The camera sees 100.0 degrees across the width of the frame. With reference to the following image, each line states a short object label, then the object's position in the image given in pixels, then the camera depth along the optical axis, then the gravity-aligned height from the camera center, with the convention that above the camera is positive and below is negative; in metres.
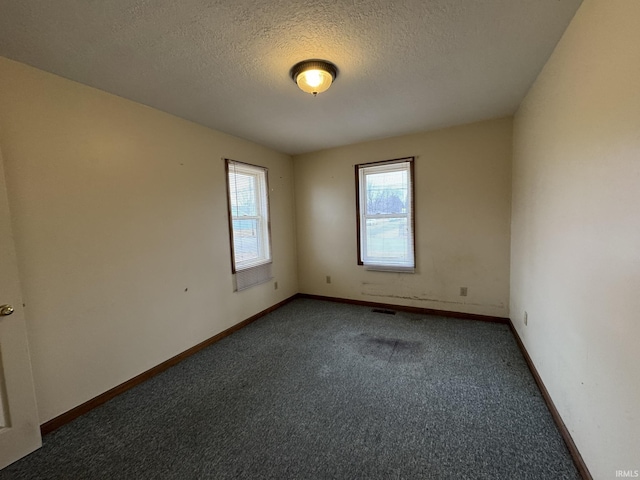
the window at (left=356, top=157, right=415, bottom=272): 3.69 +0.05
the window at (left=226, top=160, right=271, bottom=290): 3.38 +0.01
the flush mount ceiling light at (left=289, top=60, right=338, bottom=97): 1.85 +1.04
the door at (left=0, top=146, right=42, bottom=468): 1.56 -0.79
